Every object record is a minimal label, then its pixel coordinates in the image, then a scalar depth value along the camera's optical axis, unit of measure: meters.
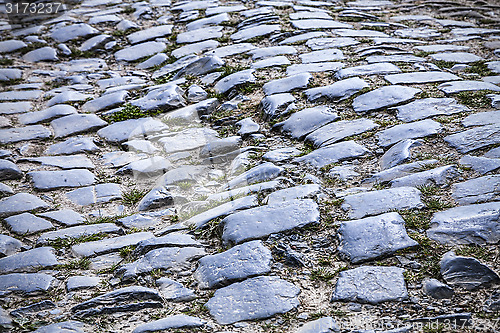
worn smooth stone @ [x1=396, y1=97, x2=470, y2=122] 3.41
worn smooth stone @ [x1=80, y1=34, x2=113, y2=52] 5.75
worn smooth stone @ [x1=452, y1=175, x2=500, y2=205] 2.47
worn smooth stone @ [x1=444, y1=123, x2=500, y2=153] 2.93
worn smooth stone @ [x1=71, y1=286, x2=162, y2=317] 2.12
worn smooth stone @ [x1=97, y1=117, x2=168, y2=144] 3.87
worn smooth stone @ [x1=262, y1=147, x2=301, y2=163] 3.24
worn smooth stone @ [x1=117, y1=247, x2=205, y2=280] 2.38
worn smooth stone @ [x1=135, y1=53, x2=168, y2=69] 5.20
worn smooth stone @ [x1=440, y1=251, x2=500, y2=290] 2.01
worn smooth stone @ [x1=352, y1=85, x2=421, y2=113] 3.63
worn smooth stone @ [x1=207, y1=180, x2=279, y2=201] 2.88
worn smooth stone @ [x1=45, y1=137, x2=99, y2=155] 3.73
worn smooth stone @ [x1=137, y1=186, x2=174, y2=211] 3.04
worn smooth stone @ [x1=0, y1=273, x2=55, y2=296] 2.27
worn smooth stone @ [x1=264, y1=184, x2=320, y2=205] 2.74
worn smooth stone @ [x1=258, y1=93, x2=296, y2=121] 3.80
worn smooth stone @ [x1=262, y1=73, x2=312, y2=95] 4.06
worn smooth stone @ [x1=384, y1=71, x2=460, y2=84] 3.94
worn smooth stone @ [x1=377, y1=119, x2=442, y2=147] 3.16
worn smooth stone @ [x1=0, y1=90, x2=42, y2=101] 4.65
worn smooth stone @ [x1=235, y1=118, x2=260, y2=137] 3.67
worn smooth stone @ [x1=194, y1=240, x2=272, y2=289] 2.24
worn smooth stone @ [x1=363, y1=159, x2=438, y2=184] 2.82
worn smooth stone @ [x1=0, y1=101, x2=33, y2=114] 4.39
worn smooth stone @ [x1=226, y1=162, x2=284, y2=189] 3.01
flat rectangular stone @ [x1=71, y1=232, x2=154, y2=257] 2.59
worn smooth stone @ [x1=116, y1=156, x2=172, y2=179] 3.39
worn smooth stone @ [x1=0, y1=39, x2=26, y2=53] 5.77
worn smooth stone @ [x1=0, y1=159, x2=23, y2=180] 3.38
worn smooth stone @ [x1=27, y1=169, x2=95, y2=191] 3.27
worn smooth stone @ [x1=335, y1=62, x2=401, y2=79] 4.14
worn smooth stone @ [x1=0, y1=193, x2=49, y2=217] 2.96
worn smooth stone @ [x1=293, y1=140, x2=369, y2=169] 3.10
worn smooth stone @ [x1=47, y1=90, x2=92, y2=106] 4.53
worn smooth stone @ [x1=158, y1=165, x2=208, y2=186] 3.25
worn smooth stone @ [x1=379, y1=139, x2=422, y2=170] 2.95
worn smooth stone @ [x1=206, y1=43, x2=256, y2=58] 4.98
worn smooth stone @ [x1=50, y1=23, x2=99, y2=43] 5.97
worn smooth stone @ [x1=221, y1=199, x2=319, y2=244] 2.50
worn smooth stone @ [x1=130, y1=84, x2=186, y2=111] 4.20
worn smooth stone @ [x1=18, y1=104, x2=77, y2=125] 4.22
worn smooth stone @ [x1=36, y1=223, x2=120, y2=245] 2.71
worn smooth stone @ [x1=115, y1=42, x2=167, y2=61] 5.45
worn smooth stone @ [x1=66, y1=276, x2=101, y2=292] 2.30
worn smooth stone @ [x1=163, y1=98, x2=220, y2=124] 4.00
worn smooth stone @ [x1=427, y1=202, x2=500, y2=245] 2.22
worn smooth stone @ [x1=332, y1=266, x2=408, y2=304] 2.02
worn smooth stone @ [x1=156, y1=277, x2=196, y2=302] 2.18
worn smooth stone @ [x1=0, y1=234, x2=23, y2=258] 2.59
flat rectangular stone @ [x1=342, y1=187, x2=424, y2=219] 2.54
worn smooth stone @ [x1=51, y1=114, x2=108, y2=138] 4.03
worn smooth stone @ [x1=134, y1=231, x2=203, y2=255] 2.55
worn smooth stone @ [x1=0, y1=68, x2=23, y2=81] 5.07
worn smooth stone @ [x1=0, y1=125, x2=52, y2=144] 3.90
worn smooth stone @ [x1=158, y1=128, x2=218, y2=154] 3.63
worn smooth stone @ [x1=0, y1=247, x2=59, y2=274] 2.44
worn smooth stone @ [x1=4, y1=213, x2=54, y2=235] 2.79
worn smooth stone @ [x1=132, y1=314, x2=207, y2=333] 1.97
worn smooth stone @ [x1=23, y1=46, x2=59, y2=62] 5.56
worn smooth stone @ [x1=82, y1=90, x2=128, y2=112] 4.37
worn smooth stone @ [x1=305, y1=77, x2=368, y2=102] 3.84
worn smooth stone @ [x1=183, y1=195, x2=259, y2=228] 2.72
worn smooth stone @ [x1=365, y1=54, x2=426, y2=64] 4.43
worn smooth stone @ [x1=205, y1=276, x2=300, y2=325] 2.03
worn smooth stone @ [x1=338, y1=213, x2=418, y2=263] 2.27
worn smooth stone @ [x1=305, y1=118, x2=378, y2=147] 3.32
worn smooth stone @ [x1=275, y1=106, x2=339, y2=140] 3.53
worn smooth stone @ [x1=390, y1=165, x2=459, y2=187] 2.69
